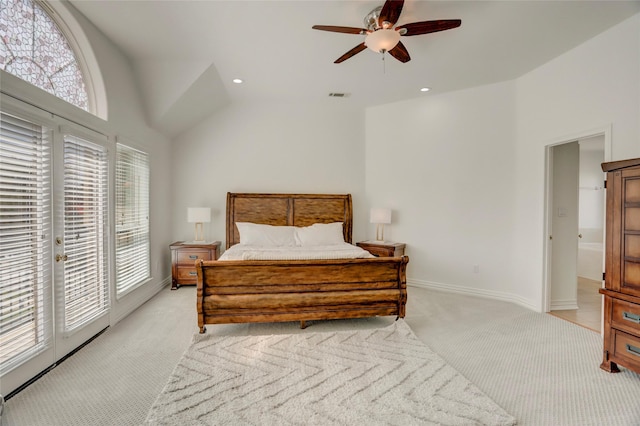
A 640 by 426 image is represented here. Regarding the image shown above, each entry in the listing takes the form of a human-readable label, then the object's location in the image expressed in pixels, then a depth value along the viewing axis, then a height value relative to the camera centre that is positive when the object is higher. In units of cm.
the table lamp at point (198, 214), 454 -6
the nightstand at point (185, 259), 443 -72
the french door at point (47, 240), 195 -23
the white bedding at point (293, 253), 325 -51
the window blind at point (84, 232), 252 -19
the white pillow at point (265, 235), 447 -37
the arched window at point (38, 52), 212 +124
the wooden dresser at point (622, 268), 214 -42
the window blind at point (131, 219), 336 -10
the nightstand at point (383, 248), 445 -57
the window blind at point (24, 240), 192 -20
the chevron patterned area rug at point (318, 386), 178 -120
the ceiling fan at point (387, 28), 226 +143
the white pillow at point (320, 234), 457 -38
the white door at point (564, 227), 378 -21
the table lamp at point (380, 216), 465 -9
